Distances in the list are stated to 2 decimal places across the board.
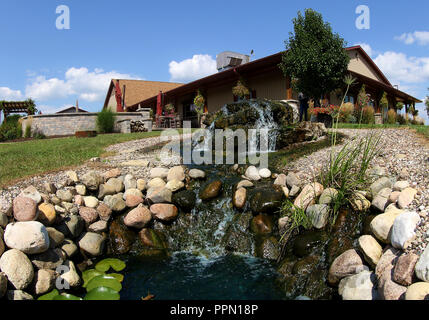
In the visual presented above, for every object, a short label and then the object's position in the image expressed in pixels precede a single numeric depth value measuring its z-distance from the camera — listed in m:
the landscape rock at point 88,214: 4.91
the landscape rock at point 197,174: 6.25
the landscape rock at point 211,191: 5.54
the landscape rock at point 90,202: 5.18
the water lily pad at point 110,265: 4.13
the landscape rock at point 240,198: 5.14
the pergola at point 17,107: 22.55
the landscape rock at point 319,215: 4.20
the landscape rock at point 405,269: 2.85
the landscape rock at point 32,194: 4.39
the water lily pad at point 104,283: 3.60
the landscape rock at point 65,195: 5.05
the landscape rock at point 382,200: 4.11
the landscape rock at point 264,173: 6.09
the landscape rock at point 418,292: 2.58
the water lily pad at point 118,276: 3.88
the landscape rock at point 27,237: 3.65
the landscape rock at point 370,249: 3.38
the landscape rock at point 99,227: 4.88
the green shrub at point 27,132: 17.25
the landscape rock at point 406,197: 3.78
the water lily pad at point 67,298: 3.26
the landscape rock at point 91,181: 5.55
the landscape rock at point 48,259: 3.75
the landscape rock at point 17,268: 3.36
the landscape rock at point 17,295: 3.22
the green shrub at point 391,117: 16.41
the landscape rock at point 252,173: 6.07
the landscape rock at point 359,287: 3.10
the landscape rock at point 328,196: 4.36
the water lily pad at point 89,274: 3.94
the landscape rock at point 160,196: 5.36
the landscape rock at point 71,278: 3.75
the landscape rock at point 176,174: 6.05
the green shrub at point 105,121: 16.03
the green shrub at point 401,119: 17.93
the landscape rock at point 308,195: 4.60
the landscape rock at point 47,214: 4.22
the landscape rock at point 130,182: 5.81
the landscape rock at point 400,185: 4.20
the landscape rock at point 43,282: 3.51
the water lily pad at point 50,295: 3.38
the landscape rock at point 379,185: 4.43
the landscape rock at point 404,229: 3.18
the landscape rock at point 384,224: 3.52
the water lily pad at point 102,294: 3.29
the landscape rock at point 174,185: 5.70
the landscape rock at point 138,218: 4.99
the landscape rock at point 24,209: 3.92
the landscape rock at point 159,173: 6.23
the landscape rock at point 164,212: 5.14
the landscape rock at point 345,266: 3.43
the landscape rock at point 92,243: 4.51
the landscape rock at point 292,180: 5.34
